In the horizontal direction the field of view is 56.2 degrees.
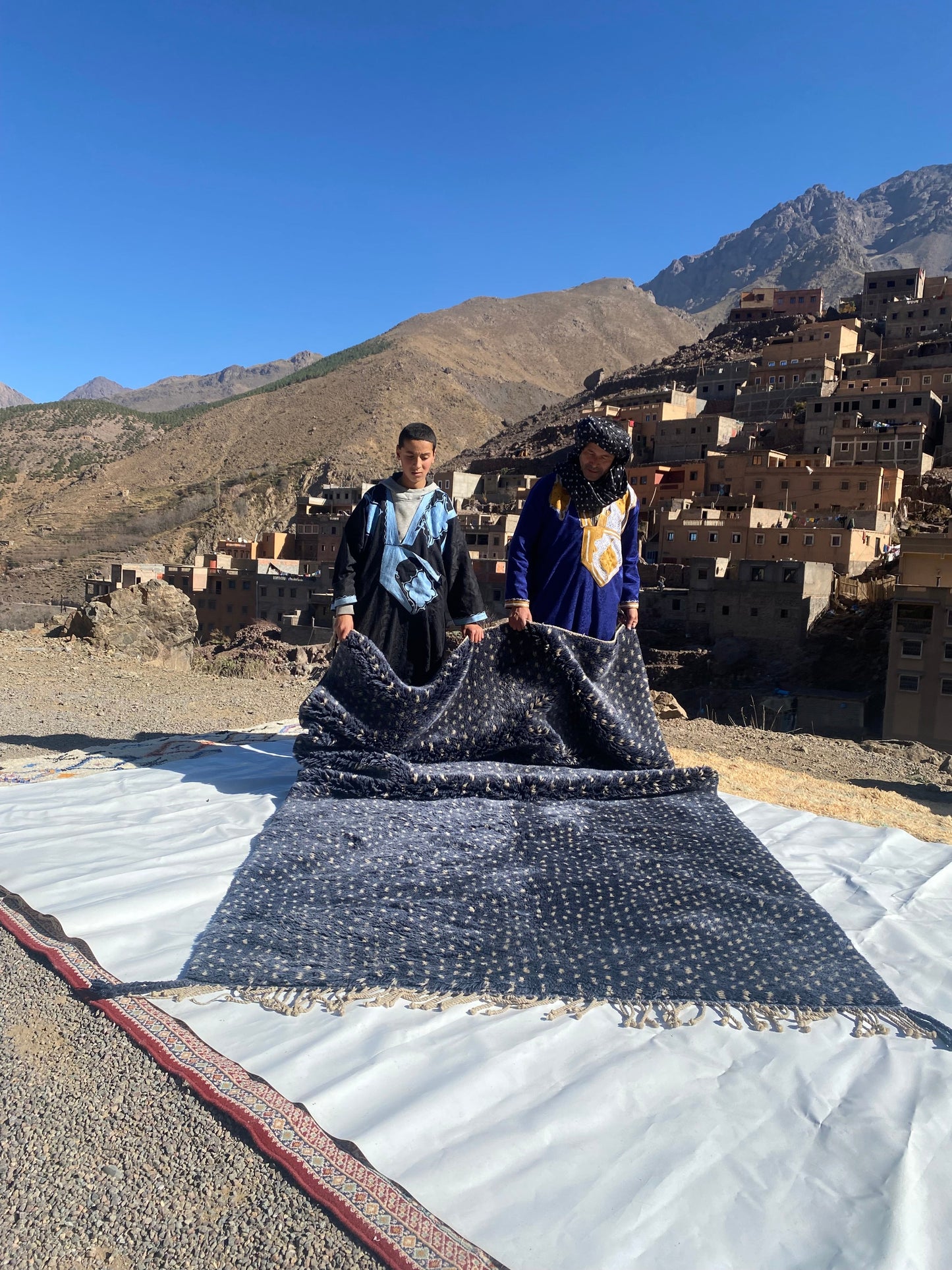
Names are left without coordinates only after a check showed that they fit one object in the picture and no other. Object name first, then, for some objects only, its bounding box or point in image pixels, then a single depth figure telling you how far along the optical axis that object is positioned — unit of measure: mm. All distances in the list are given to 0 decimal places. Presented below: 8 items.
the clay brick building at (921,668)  18453
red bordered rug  1381
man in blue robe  3900
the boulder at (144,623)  10258
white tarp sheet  1395
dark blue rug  2111
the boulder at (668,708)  9914
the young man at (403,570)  3850
